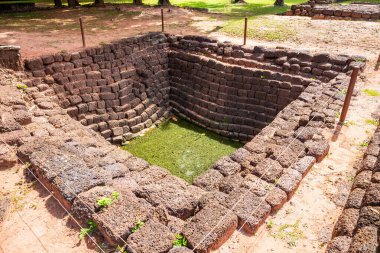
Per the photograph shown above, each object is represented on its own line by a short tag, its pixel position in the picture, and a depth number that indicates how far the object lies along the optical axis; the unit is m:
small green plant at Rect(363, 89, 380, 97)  8.88
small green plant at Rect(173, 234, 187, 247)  4.20
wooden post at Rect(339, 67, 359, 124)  6.82
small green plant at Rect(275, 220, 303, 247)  4.50
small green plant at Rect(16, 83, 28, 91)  9.11
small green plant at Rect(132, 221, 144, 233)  4.27
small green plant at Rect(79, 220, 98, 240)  4.38
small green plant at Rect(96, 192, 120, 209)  4.56
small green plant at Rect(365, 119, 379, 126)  7.47
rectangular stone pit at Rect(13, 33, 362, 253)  4.63
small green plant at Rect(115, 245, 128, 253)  3.99
